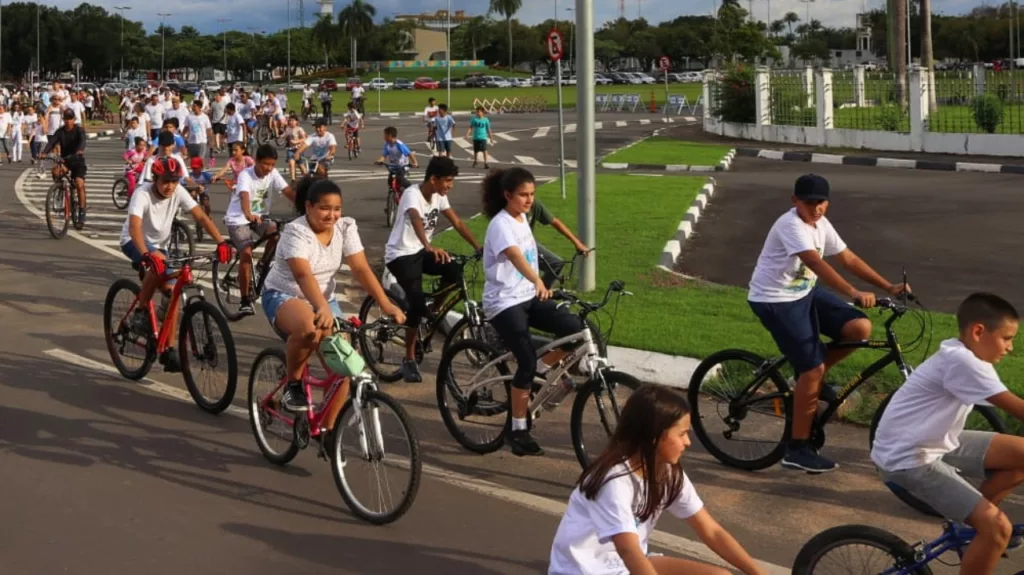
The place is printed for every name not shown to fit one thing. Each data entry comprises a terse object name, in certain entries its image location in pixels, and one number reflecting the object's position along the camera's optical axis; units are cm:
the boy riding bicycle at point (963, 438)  483
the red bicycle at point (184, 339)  867
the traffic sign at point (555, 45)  1900
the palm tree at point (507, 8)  15775
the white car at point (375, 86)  10377
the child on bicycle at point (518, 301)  741
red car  10650
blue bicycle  474
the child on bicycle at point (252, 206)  1223
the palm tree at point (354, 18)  14988
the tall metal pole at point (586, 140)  1230
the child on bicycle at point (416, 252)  954
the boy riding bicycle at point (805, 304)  714
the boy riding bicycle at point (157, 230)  912
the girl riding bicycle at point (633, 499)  411
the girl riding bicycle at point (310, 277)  698
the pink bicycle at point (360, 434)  641
